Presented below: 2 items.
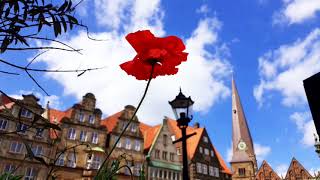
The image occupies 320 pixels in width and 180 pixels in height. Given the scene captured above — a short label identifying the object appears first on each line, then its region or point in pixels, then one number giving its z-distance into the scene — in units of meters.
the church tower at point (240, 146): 49.06
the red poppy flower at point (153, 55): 1.53
